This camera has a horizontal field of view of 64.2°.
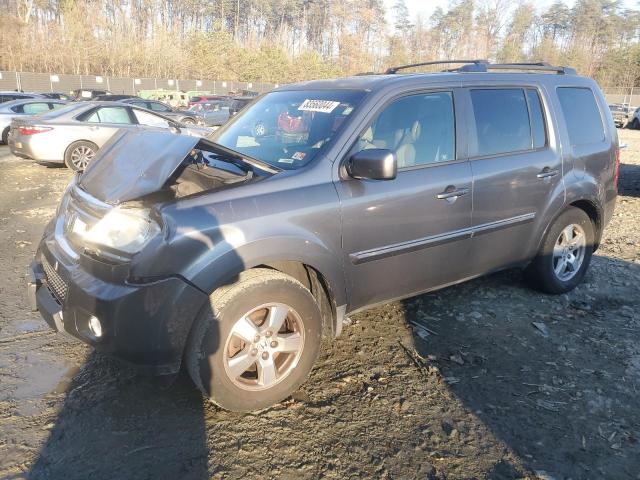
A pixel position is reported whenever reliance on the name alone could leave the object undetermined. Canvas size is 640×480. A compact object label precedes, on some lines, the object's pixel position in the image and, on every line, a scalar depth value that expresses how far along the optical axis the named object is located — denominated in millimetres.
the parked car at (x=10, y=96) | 19547
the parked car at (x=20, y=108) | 15016
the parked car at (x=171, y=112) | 16575
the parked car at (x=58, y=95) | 24166
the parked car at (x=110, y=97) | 23672
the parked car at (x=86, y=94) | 25958
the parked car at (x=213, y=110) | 20381
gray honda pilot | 2566
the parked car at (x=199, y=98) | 29869
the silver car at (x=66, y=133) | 10258
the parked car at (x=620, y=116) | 34094
